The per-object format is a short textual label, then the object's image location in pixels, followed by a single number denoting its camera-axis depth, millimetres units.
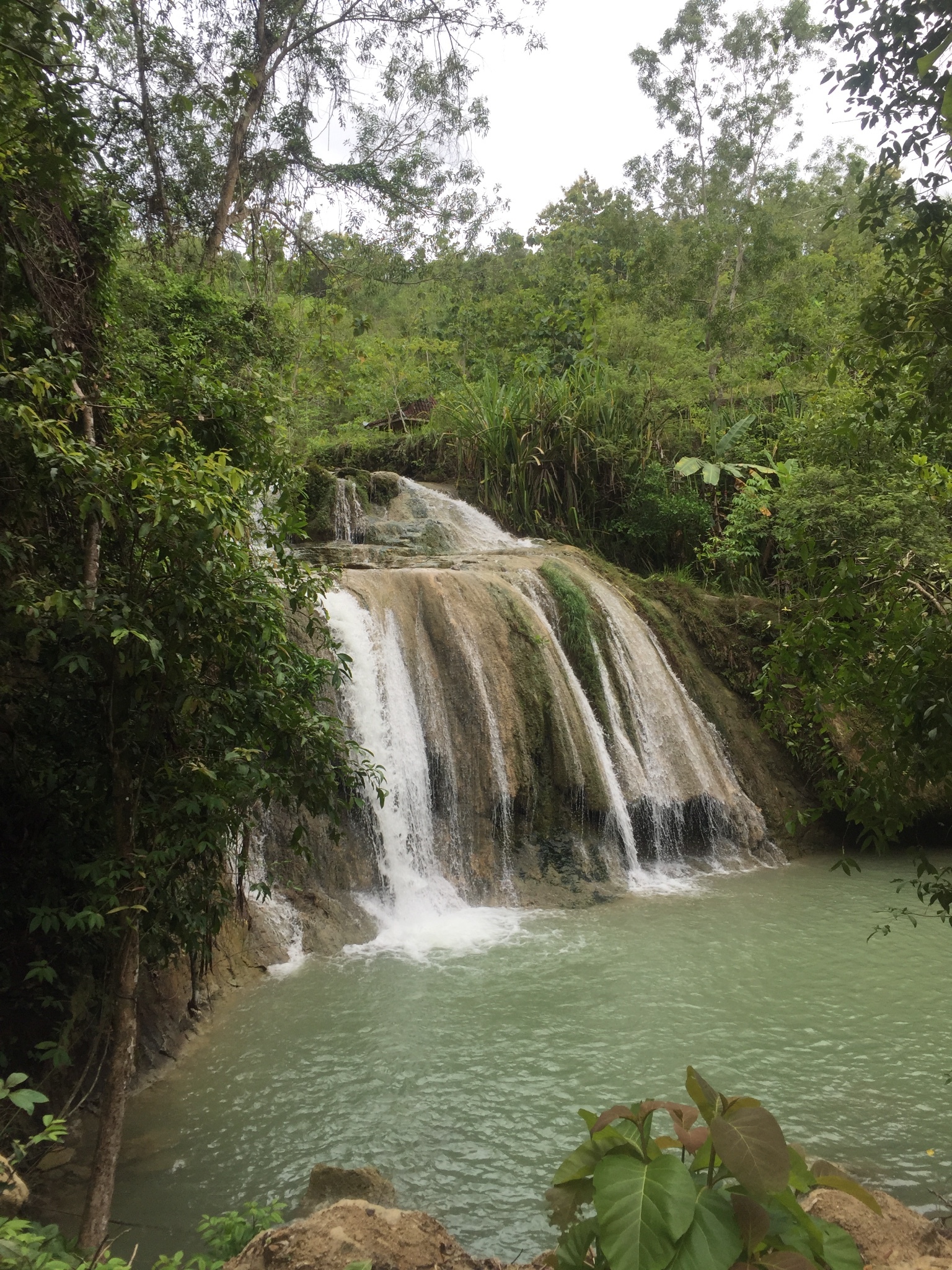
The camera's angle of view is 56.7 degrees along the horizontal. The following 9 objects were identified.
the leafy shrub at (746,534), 14586
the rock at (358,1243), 2902
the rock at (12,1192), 2900
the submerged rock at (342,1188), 3963
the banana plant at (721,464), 15477
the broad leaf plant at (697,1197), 1757
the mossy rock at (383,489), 15078
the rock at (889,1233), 3086
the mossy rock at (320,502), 14227
